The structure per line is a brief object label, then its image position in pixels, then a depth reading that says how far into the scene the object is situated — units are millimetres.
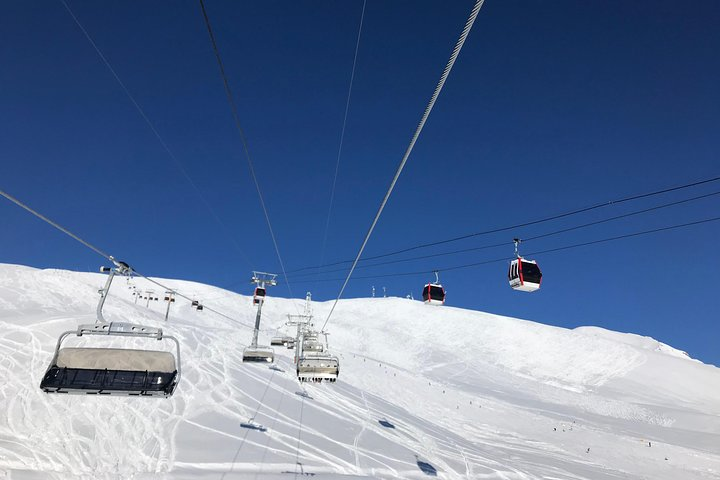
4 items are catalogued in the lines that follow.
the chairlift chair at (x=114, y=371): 10062
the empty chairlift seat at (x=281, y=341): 32213
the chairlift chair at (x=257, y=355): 24453
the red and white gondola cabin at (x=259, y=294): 32619
